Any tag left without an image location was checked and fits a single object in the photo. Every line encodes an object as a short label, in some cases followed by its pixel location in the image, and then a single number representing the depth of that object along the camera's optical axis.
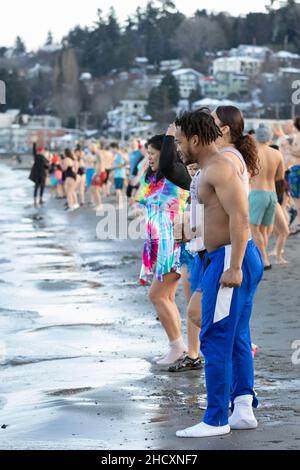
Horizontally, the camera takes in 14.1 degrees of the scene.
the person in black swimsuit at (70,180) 29.89
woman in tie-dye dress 7.86
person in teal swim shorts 12.43
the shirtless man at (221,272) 5.73
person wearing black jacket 32.56
